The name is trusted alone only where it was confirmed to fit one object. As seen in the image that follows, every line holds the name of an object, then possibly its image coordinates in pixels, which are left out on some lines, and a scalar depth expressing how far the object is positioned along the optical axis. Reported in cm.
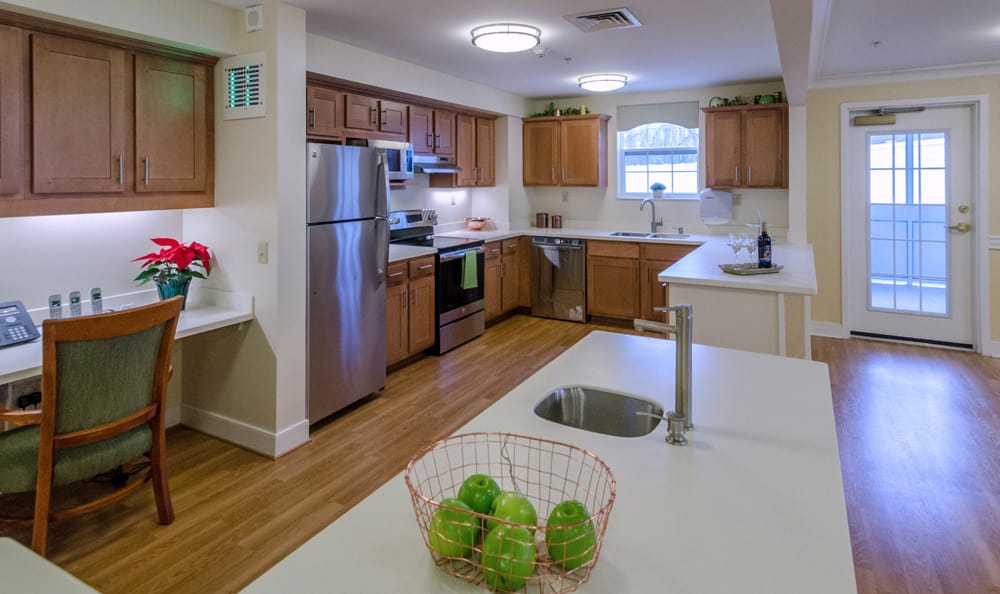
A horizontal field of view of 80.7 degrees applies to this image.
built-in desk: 221
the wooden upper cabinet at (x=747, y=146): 531
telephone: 246
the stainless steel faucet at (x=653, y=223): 621
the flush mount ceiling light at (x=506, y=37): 364
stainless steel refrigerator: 333
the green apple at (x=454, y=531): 84
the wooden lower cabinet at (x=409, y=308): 432
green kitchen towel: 512
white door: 498
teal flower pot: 298
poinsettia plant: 295
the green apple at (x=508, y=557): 79
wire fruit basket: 83
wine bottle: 345
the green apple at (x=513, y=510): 82
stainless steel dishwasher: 605
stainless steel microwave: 428
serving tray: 334
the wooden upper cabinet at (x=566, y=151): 620
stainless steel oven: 491
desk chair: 201
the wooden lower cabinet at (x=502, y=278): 578
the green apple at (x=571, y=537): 81
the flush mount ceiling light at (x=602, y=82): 515
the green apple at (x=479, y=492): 88
